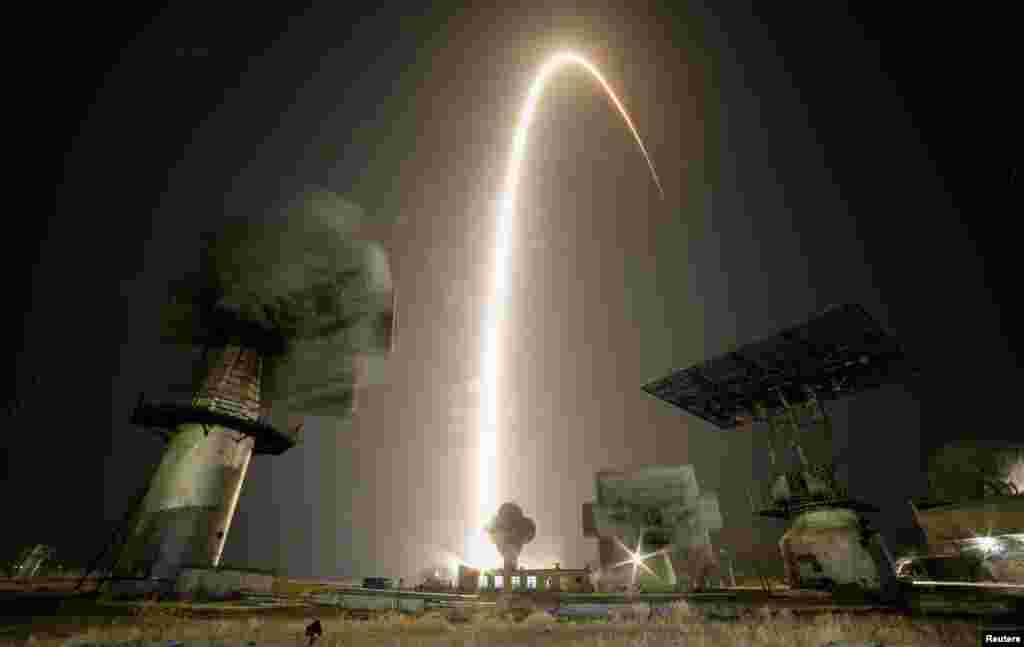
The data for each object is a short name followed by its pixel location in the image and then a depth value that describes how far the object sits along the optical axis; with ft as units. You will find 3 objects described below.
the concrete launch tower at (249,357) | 54.34
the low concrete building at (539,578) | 114.32
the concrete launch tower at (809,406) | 70.90
